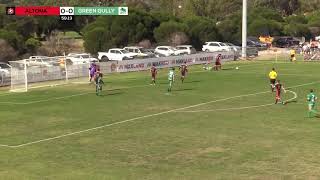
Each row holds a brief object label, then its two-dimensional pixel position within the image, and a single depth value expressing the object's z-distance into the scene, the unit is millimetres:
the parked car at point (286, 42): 91325
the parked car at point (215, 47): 76044
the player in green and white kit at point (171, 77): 40625
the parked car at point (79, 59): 59138
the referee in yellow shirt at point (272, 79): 38438
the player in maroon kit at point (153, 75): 45488
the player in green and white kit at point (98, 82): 39450
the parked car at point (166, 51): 71875
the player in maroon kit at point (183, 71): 46469
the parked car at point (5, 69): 49562
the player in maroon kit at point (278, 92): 32975
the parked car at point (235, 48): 74212
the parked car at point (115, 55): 67375
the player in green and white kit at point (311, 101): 28656
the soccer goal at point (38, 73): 47406
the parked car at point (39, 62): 50281
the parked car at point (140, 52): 67750
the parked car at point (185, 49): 73812
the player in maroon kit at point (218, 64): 58431
